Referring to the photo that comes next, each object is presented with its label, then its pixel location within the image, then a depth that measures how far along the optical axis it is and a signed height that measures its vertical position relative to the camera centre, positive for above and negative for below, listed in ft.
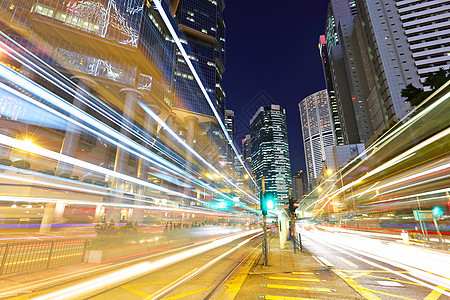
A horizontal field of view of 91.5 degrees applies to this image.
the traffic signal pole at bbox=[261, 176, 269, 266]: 31.22 -5.03
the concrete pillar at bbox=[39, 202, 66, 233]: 82.18 +0.24
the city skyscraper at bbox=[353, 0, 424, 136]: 236.02 +178.64
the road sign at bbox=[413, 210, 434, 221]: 46.64 +0.55
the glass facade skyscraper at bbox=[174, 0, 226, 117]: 271.08 +241.81
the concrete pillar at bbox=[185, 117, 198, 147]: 238.07 +97.59
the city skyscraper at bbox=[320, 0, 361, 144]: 408.87 +297.62
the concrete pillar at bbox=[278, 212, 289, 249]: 49.55 -2.77
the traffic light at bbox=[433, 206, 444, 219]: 44.62 +1.12
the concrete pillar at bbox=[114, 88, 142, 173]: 157.35 +80.08
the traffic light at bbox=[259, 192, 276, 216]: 34.24 +2.28
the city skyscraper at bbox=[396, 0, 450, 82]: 236.63 +202.89
